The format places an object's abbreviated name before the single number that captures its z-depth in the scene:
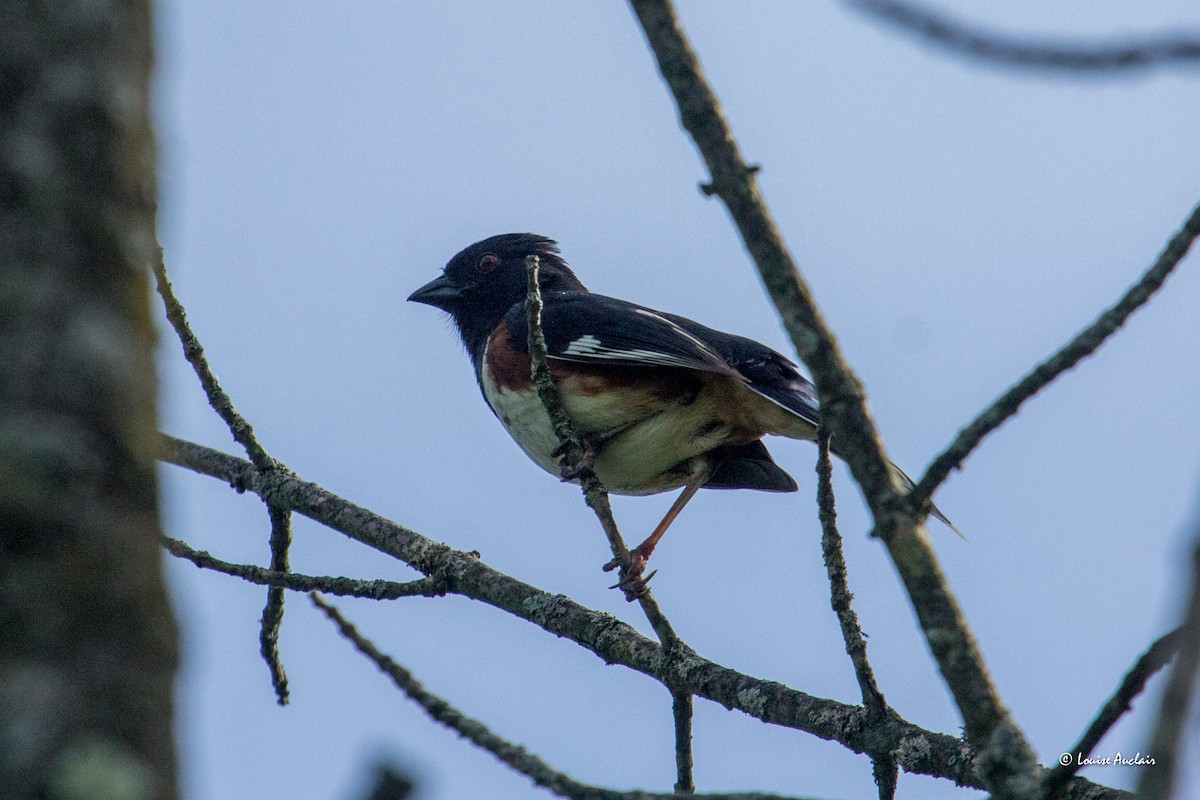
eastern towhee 9.25
